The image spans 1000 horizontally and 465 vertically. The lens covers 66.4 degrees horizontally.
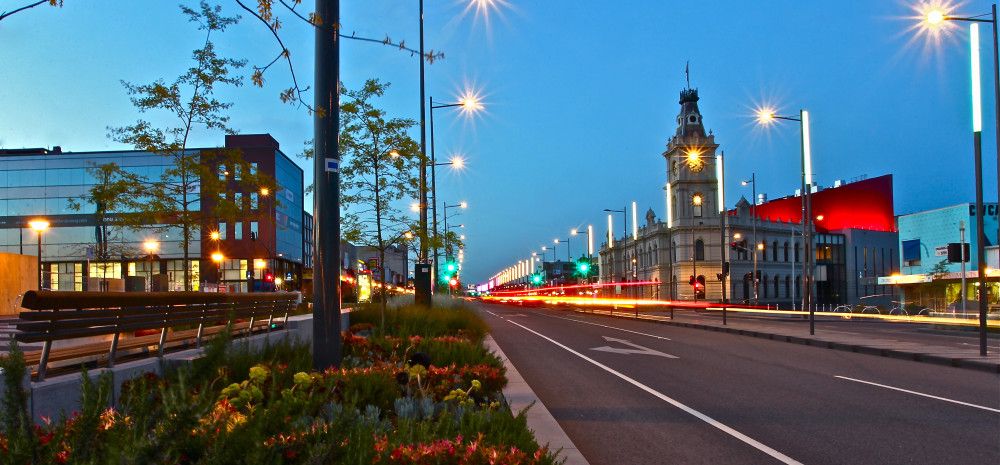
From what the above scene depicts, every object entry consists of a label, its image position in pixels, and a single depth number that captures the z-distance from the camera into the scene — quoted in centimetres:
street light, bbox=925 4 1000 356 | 1722
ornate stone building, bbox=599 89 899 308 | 10544
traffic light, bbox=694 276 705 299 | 4225
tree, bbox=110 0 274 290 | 1908
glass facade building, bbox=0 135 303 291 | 6303
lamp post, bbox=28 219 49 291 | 3011
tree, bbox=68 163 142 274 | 1930
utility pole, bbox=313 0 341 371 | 838
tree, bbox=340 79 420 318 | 2069
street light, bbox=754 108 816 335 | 2798
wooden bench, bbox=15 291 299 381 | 663
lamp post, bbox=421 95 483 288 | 3328
